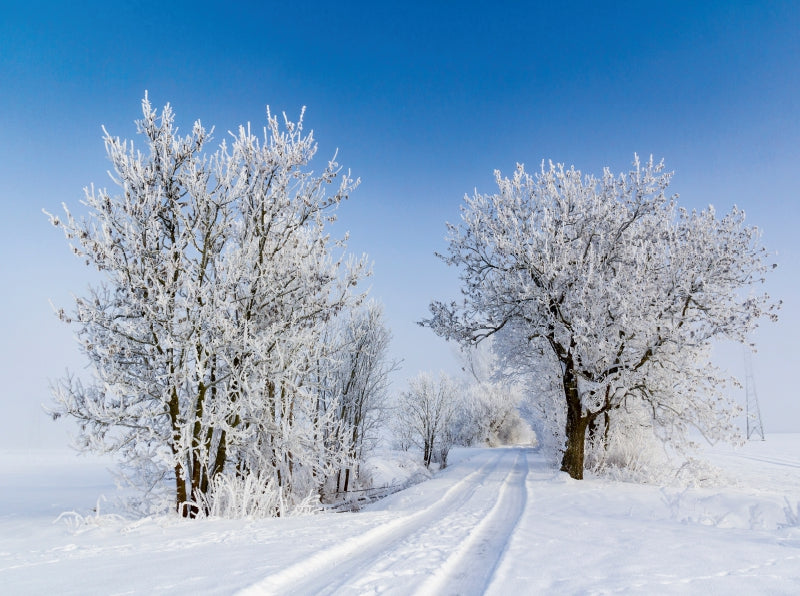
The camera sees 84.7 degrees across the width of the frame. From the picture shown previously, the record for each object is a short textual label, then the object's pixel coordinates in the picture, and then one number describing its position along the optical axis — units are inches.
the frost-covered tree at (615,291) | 413.1
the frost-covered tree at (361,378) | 591.8
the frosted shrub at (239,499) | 248.1
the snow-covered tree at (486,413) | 1667.1
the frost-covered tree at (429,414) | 926.4
